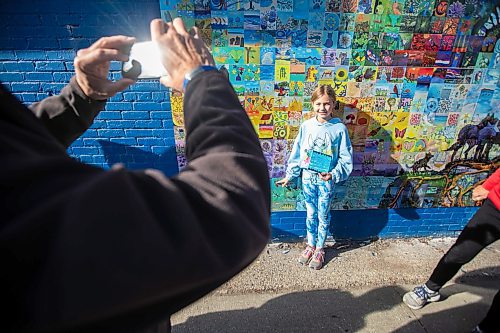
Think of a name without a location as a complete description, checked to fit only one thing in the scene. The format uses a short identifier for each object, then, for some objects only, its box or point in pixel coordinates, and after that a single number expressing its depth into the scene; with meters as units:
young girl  2.98
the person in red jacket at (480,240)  2.41
